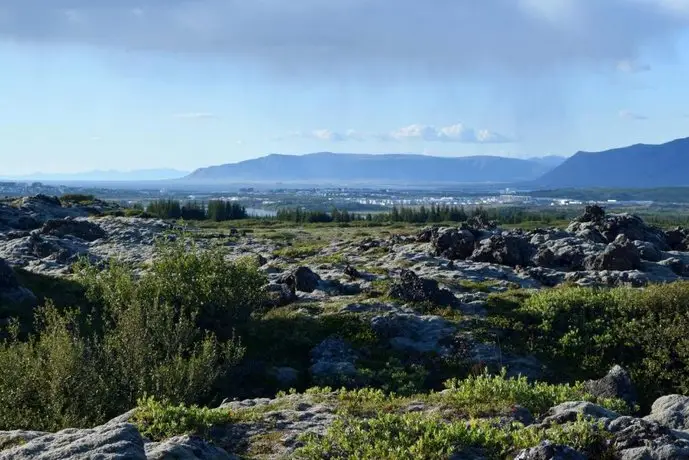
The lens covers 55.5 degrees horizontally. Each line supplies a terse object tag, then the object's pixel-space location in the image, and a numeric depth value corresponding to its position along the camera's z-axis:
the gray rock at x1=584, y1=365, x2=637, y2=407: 21.05
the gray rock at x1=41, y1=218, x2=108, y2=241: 68.62
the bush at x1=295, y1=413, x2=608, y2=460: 12.41
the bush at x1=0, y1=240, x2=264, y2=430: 17.39
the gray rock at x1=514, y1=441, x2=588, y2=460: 11.27
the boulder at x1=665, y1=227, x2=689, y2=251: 66.56
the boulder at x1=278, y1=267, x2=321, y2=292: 40.50
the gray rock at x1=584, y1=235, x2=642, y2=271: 47.38
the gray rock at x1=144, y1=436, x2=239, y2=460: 11.49
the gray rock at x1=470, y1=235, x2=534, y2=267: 50.22
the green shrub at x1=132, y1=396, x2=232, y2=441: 13.96
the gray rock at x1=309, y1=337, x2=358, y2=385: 28.08
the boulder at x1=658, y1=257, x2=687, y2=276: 49.38
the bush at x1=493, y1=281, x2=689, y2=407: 29.53
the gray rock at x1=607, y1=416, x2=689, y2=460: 11.87
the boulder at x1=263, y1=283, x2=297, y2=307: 37.28
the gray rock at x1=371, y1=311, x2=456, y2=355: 31.27
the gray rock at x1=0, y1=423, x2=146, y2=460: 10.77
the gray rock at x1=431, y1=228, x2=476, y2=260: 53.50
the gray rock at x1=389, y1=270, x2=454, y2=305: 36.16
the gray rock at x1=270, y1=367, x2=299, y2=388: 27.97
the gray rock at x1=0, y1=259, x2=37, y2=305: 34.94
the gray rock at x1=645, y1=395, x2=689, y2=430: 16.06
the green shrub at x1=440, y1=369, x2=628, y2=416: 16.38
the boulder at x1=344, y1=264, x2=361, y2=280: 43.84
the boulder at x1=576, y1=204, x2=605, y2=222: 67.25
